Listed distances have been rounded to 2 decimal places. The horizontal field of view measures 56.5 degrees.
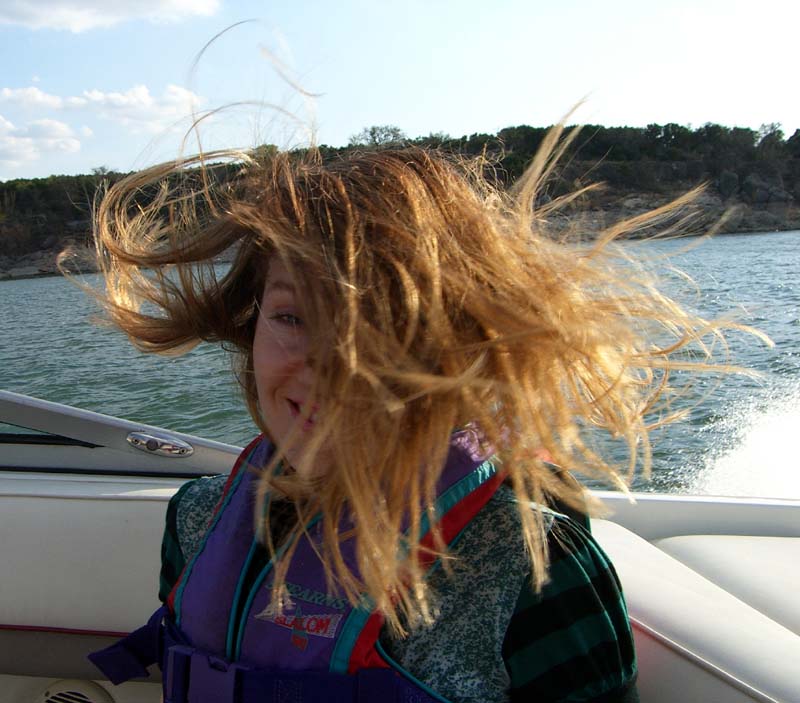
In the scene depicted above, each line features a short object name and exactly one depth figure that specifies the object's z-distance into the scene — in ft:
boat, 3.62
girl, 2.52
